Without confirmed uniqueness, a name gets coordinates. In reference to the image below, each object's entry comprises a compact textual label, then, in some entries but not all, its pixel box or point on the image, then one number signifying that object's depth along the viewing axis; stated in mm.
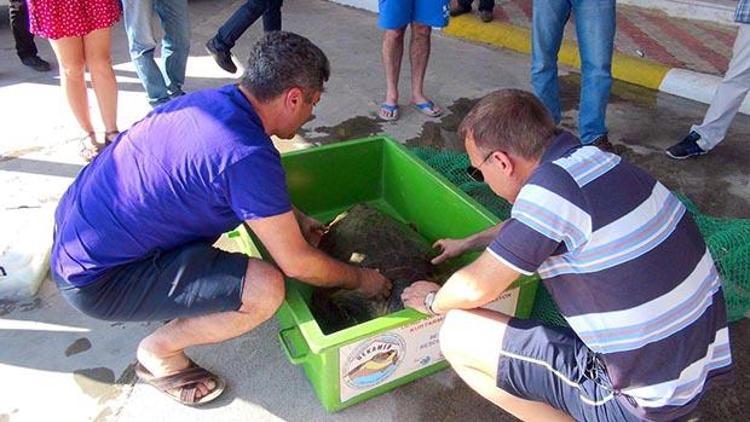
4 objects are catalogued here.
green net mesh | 2117
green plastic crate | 1684
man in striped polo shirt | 1261
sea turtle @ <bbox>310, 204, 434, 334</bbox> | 2033
